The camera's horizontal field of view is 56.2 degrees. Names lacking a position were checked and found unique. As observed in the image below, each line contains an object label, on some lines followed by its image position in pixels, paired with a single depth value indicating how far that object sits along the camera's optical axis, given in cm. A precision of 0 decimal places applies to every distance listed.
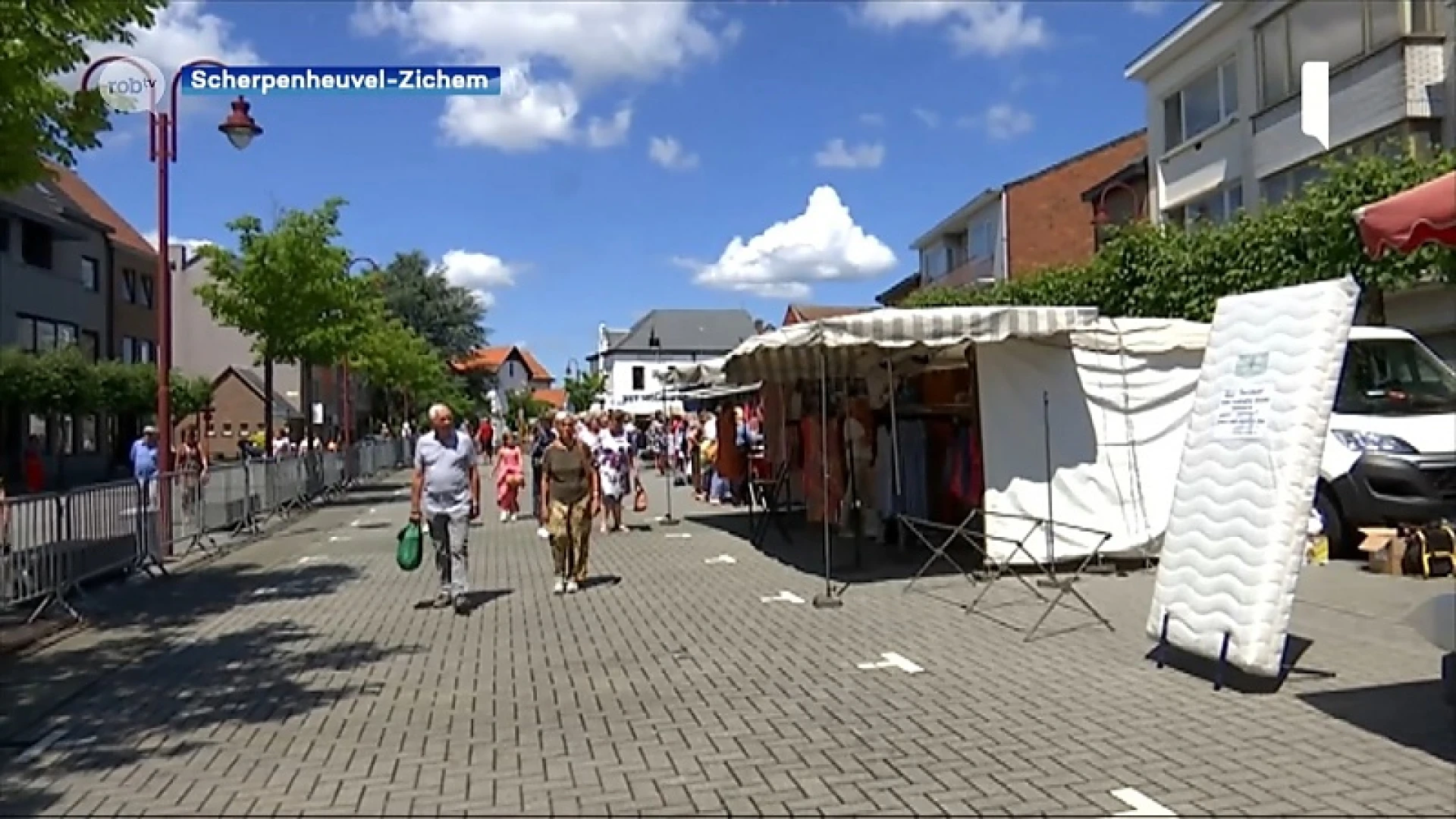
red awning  616
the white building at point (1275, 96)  2256
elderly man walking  1199
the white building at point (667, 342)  11206
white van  1277
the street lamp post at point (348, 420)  4198
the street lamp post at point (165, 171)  1820
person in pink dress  2247
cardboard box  1179
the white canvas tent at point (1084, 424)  1305
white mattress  736
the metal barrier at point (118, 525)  1155
